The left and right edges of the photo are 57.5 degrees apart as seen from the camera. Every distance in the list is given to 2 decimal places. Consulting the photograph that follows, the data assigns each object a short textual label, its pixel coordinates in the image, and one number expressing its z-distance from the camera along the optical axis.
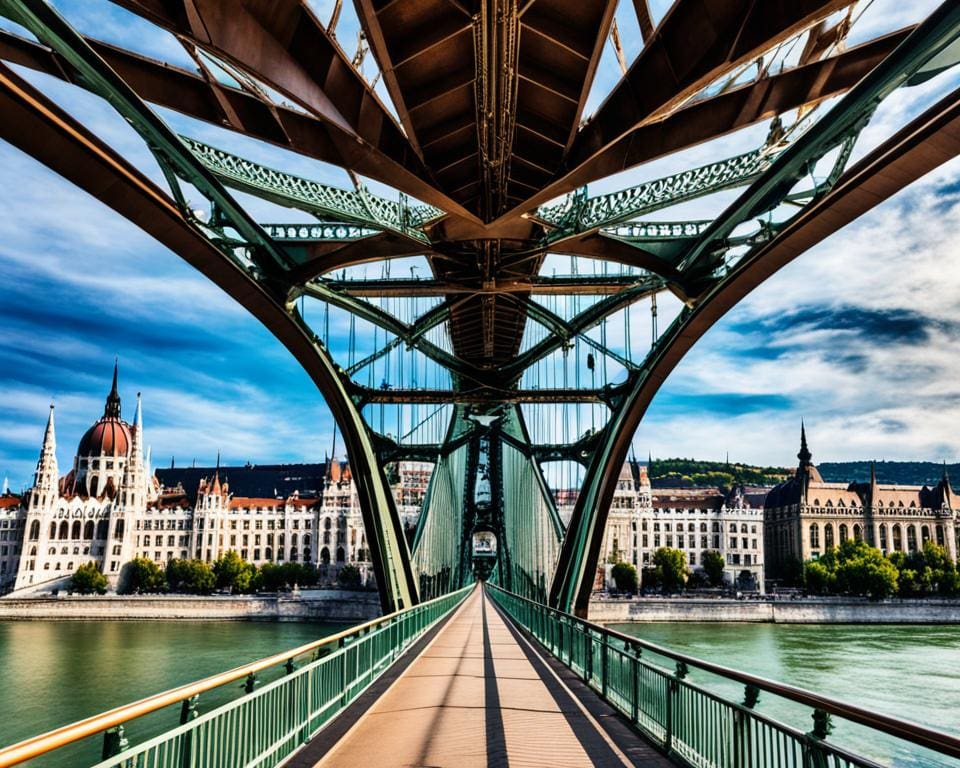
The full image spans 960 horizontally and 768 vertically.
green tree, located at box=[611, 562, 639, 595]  81.88
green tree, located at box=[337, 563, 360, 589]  85.81
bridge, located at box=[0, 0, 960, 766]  6.89
